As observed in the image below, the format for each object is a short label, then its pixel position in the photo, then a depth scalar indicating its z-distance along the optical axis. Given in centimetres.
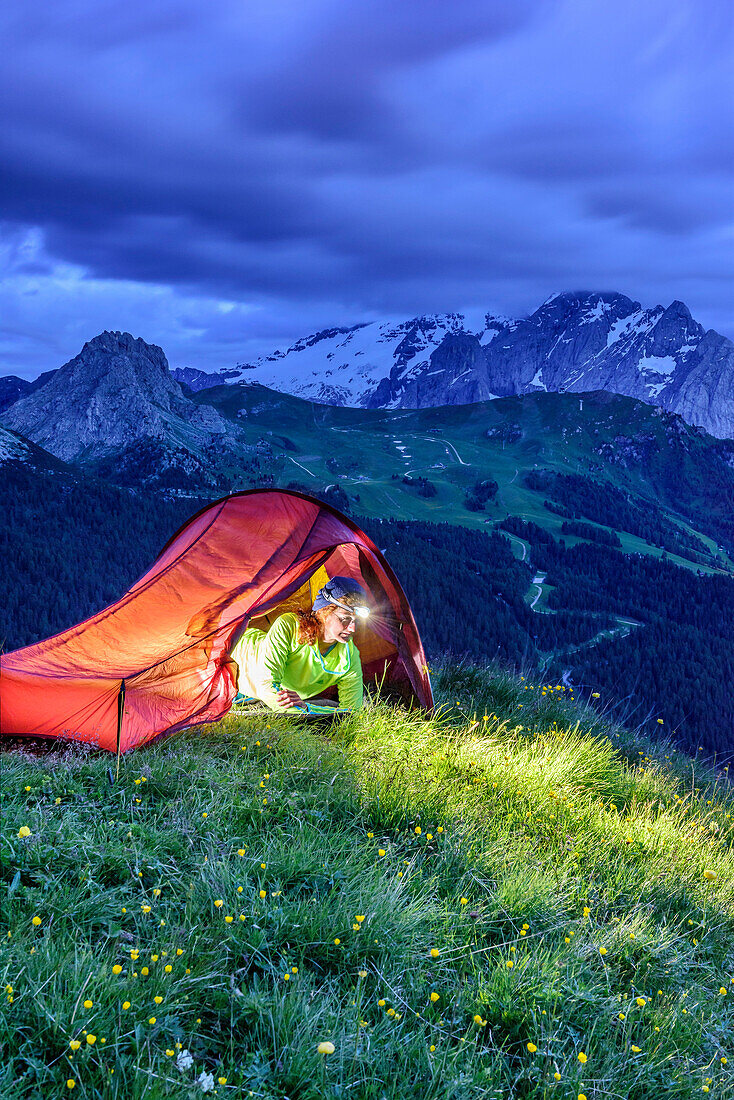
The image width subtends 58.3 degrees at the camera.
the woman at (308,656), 772
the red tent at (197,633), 684
